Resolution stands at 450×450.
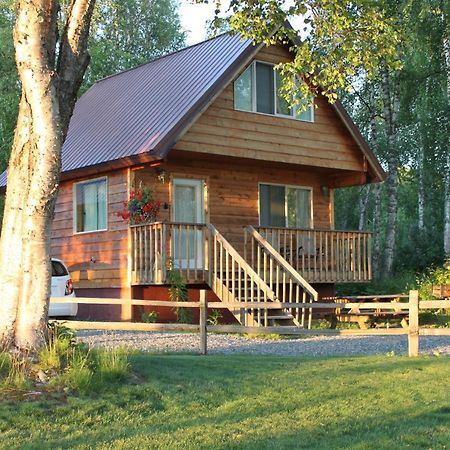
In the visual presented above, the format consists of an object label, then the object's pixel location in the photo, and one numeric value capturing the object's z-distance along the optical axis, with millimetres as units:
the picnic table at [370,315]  21328
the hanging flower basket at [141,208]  20656
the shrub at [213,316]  20712
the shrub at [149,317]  20578
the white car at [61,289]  18609
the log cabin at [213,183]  20455
